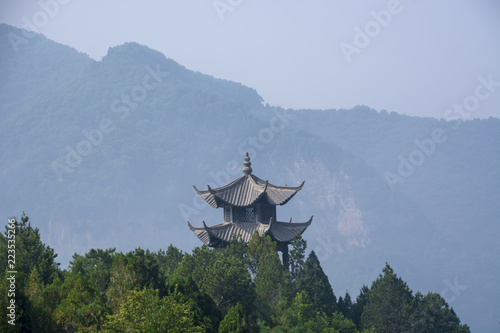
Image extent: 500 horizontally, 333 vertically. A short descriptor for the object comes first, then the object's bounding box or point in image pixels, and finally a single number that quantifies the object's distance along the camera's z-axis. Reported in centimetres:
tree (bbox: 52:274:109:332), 1975
